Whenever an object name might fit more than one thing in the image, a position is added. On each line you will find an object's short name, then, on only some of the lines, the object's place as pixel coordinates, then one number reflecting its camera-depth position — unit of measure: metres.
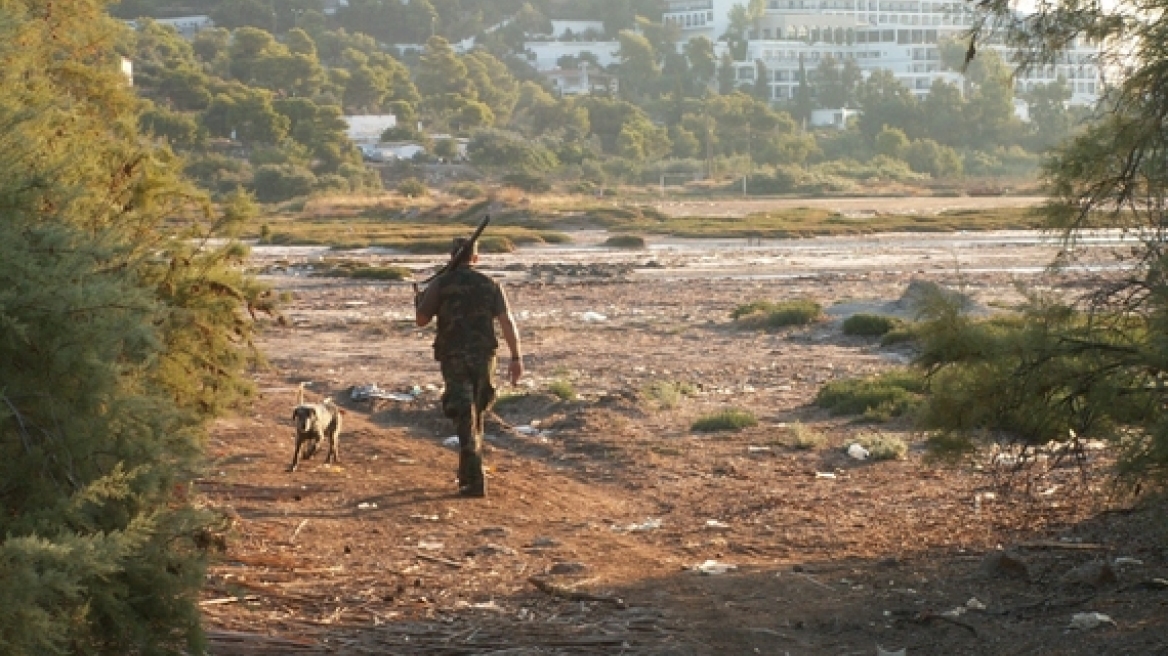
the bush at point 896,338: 22.25
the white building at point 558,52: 176.50
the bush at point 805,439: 14.87
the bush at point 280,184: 82.38
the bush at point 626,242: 50.91
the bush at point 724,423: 16.09
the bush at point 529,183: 90.50
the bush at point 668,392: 17.64
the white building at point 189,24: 150.38
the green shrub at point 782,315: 25.44
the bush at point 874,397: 16.28
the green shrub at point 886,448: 14.14
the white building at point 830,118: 145.88
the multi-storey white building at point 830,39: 171.62
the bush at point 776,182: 102.56
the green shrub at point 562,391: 17.44
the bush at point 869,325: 23.75
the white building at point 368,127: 110.36
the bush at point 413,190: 84.57
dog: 12.65
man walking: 11.98
